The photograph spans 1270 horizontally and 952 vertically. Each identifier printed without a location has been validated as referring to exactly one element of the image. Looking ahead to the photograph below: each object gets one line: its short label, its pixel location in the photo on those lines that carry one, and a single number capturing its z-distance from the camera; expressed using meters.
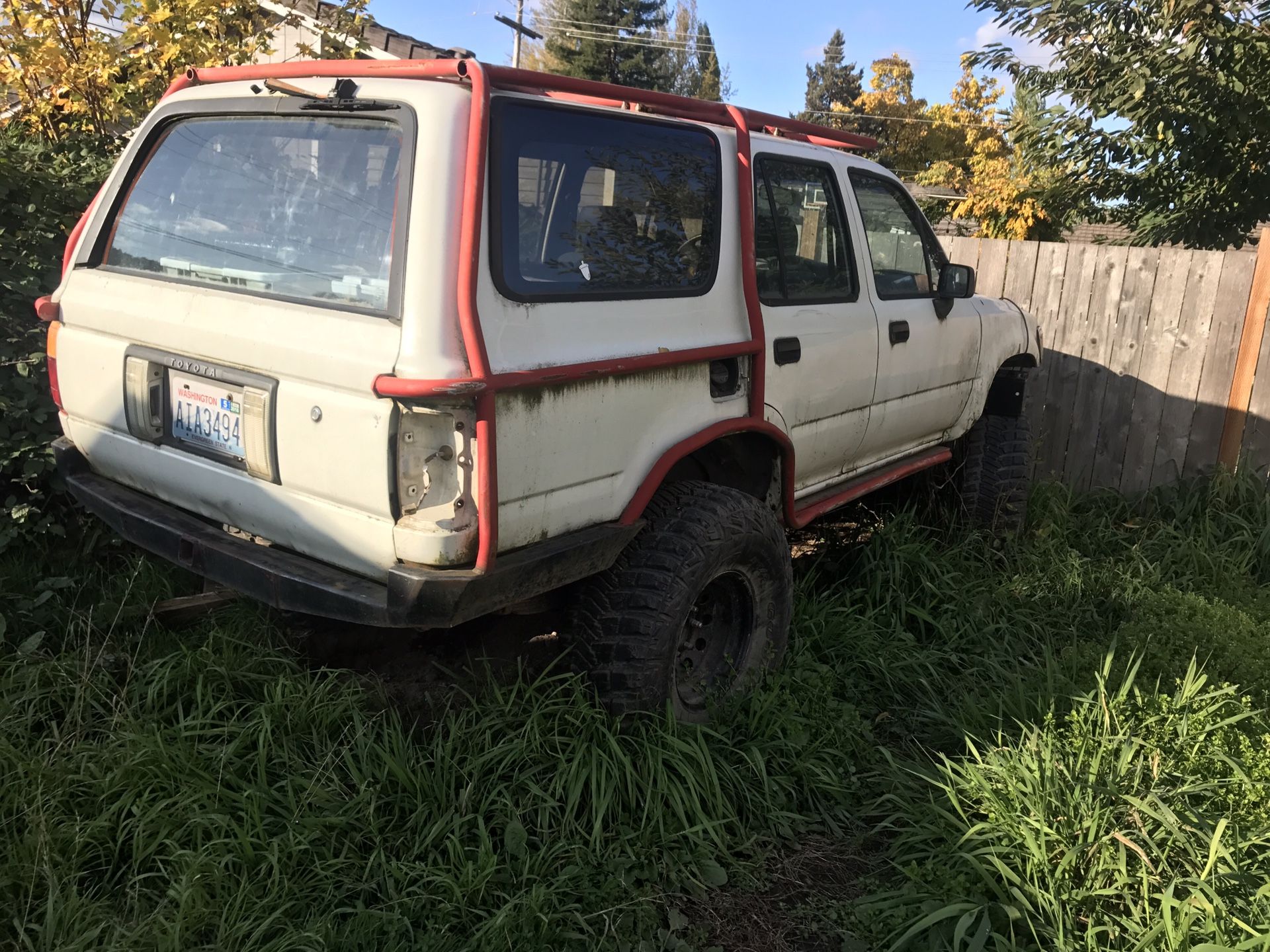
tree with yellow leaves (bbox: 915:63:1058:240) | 9.98
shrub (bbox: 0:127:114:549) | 3.69
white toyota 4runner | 2.39
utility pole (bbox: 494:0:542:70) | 25.41
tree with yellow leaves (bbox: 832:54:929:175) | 37.06
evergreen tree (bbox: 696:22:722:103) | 54.88
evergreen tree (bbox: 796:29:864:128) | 68.06
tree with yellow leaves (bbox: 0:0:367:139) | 5.06
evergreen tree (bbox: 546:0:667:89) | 45.12
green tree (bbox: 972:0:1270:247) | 6.78
